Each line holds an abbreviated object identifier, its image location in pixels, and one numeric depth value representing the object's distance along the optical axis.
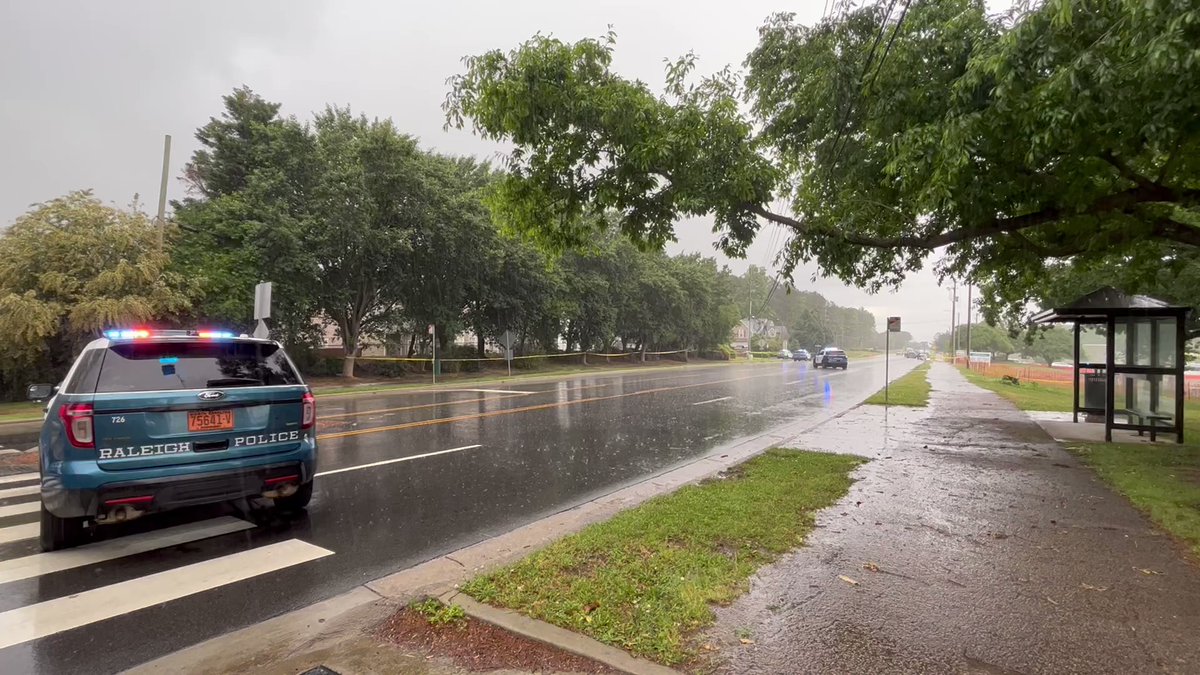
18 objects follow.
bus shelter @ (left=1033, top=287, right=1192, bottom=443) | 9.59
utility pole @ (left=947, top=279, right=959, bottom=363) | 65.26
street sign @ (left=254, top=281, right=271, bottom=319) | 14.33
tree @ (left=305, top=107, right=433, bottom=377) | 23.11
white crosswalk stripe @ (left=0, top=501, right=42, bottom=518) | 5.75
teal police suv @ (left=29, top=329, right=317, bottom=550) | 4.33
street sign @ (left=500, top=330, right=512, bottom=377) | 29.58
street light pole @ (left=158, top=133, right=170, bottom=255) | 16.98
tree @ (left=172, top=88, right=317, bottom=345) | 19.72
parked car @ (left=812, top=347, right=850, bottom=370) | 41.59
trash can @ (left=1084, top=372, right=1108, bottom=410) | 12.50
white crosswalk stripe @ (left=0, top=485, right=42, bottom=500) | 6.47
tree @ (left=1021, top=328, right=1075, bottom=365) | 97.06
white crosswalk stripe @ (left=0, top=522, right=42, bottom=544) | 5.00
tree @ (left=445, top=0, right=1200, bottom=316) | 4.97
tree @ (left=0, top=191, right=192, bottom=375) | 15.29
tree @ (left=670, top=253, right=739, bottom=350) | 52.38
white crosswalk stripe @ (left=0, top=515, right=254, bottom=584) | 4.35
